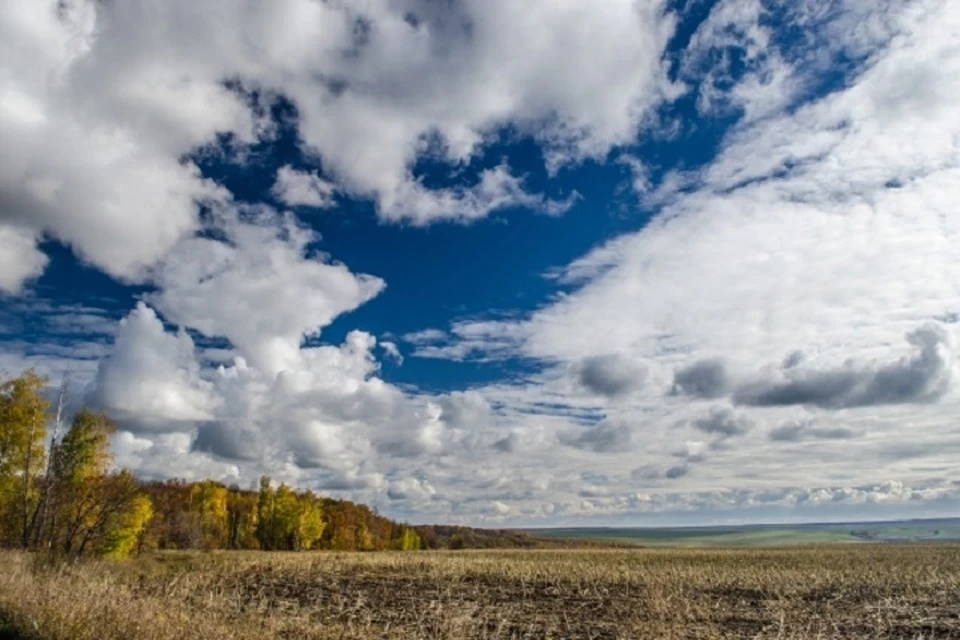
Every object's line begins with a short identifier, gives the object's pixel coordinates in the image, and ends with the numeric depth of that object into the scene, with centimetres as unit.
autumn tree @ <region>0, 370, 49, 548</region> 3994
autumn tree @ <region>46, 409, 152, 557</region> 2975
